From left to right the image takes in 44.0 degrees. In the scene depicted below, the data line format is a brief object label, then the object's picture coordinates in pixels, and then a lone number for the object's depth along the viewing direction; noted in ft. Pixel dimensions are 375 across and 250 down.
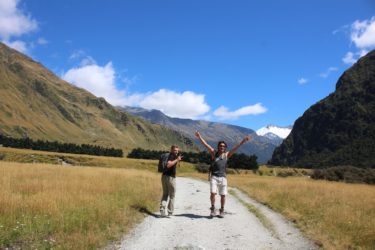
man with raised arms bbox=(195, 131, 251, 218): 53.88
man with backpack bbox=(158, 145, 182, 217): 54.44
